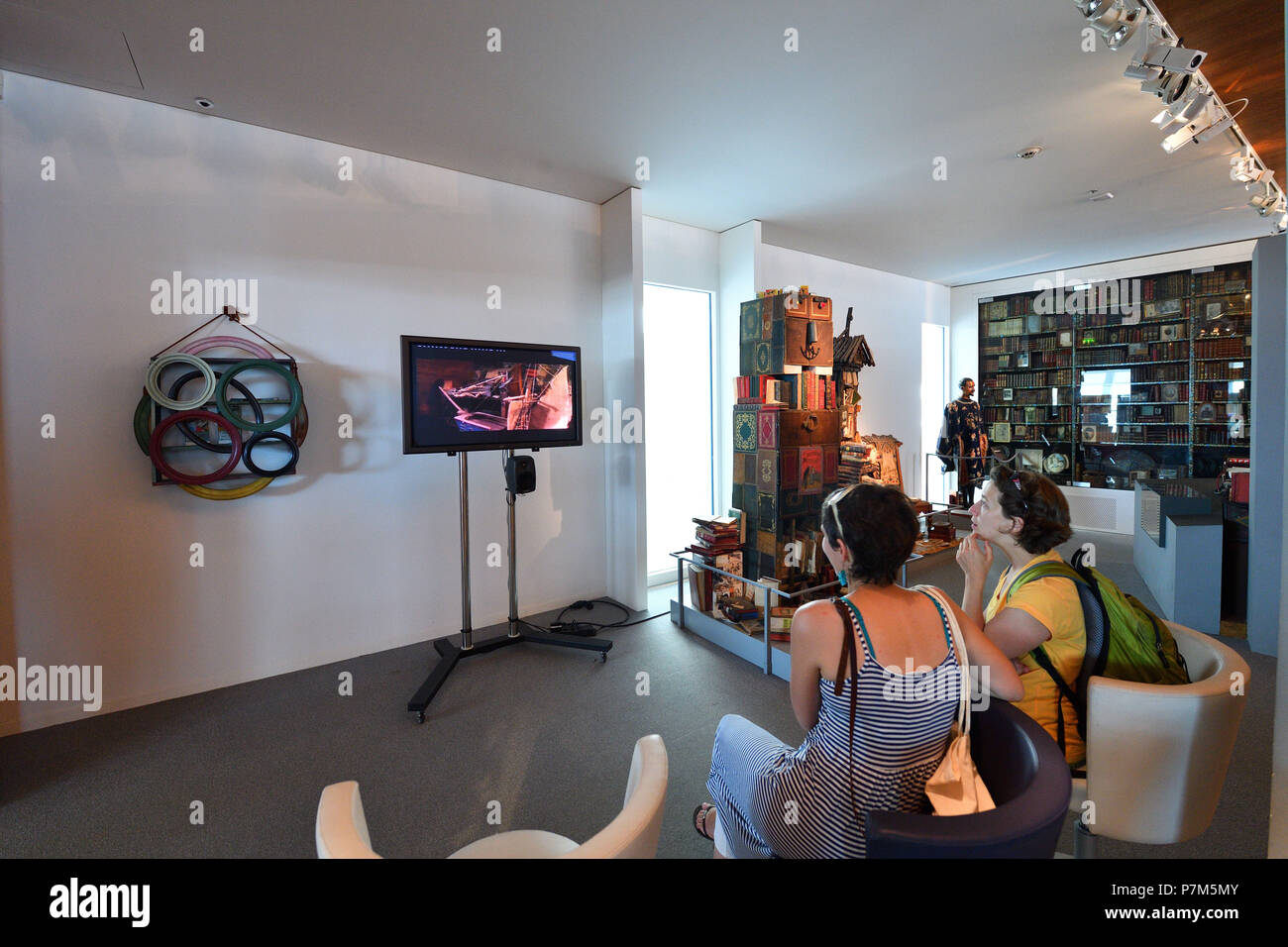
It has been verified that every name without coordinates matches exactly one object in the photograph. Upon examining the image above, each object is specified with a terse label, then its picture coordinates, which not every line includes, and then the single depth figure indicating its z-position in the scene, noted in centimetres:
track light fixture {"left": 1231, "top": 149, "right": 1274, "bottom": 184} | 379
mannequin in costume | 730
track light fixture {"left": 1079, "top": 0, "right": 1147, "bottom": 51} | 230
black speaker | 355
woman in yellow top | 152
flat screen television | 314
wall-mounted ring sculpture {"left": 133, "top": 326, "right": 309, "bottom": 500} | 293
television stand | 329
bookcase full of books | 646
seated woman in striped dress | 123
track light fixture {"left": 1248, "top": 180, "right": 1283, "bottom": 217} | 423
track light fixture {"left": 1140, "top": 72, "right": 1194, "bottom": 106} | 272
